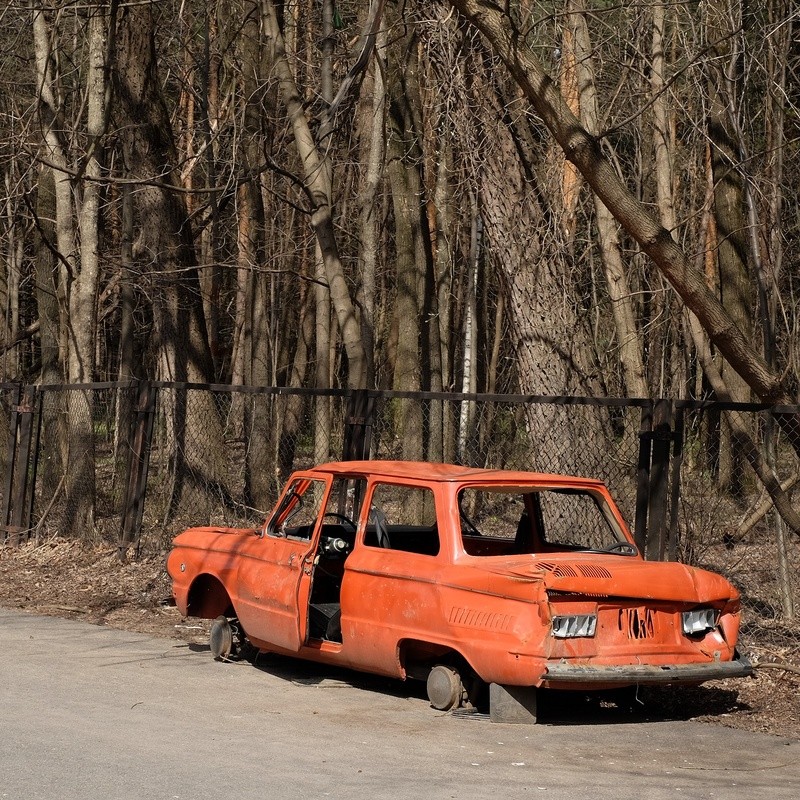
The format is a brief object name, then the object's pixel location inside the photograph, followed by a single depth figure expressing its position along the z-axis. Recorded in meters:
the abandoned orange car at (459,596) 14.59
